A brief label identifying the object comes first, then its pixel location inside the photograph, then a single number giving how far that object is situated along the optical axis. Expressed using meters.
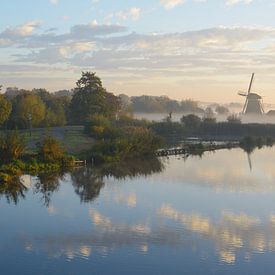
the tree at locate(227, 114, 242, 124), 70.72
